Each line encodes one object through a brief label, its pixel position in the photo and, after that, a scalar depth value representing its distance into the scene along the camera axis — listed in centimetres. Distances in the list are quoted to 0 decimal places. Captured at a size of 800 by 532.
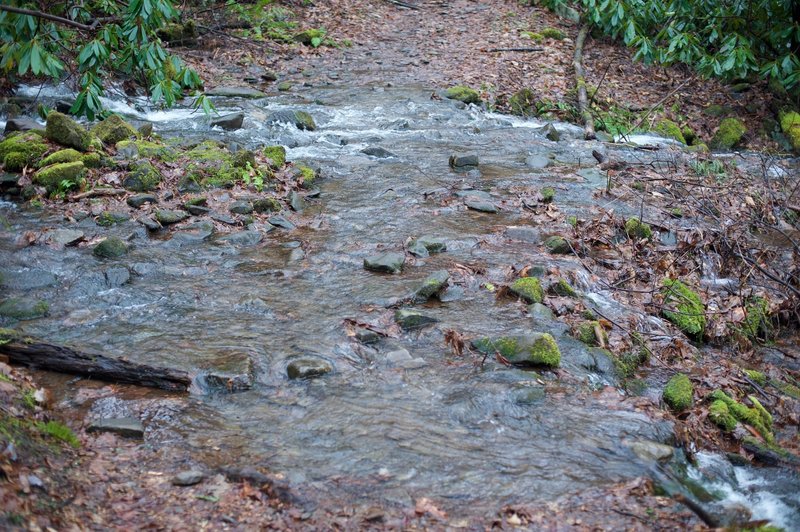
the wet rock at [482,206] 774
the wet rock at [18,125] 809
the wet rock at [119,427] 374
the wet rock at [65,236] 618
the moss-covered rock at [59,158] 742
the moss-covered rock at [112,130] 817
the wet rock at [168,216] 685
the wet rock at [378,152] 949
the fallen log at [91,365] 426
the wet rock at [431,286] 566
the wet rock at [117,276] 559
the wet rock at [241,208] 723
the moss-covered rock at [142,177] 743
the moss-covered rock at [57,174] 719
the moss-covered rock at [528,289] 560
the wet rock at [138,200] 712
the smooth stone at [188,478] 340
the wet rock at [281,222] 711
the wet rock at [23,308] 493
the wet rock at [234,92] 1179
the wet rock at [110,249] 605
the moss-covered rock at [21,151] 738
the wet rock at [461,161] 925
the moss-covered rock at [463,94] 1241
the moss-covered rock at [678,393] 463
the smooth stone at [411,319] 518
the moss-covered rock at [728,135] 1220
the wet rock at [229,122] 988
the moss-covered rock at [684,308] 578
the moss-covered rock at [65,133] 764
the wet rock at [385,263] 611
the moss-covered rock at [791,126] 1206
